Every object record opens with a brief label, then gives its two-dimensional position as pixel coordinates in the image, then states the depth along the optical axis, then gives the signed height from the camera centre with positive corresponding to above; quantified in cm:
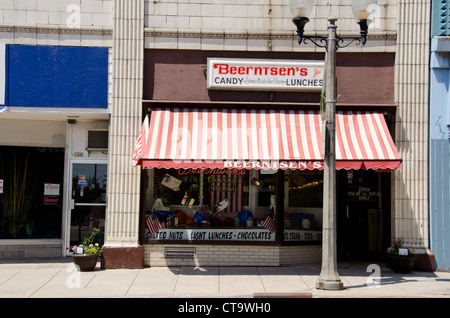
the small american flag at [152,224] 1184 -106
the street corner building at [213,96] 1156 +191
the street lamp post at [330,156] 953 +47
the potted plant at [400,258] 1113 -166
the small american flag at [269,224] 1202 -104
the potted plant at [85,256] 1109 -170
